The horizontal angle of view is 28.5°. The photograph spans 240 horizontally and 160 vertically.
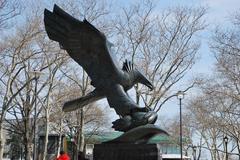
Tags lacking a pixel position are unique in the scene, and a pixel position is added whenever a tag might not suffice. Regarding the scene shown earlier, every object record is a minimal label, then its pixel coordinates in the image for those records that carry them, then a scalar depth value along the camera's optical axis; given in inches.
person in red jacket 683.3
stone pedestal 494.3
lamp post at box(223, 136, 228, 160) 1714.9
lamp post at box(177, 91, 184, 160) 1198.9
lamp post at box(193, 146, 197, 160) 2335.4
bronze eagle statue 518.3
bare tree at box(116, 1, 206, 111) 1194.6
